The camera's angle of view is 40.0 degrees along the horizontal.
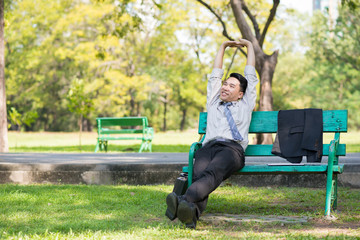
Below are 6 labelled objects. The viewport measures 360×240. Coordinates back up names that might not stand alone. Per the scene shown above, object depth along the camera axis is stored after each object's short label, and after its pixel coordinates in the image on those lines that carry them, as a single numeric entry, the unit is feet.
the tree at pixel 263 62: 48.08
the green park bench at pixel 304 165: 15.89
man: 14.51
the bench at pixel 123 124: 48.73
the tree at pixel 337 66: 126.52
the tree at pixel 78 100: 50.96
